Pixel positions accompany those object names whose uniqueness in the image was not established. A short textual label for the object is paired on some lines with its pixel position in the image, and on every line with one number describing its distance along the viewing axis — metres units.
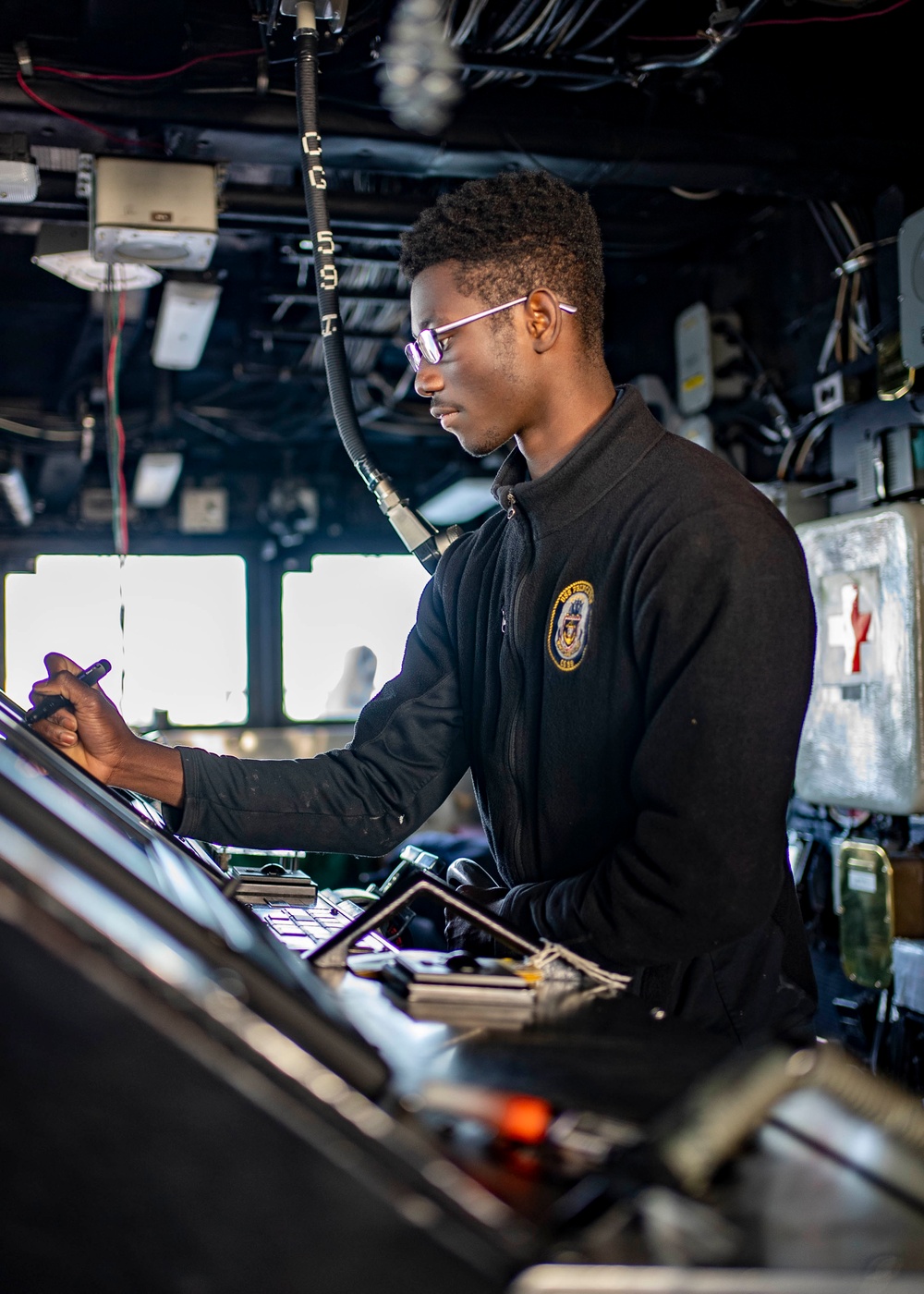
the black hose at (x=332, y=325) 1.75
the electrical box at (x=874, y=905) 2.75
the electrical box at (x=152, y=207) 2.69
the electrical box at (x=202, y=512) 6.40
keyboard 1.08
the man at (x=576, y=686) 1.15
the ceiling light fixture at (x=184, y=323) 3.79
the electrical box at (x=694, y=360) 3.74
